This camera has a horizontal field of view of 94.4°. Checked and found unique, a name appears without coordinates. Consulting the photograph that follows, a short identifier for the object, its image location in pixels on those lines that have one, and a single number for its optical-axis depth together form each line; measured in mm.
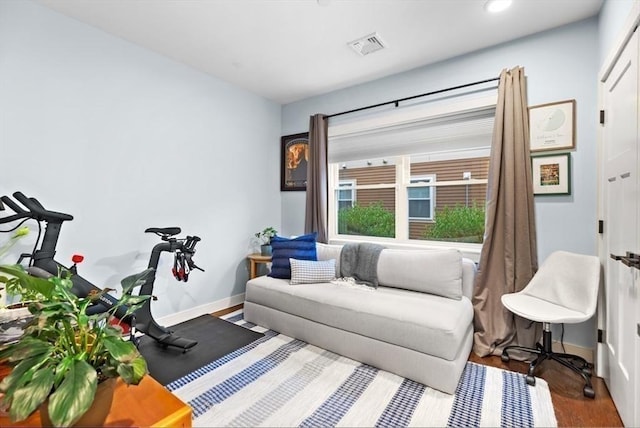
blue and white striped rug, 1710
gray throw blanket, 2954
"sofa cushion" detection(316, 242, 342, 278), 3243
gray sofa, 2033
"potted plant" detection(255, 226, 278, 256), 3977
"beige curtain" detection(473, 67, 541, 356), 2504
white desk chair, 2027
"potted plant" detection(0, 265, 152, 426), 731
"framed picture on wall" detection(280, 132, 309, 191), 4125
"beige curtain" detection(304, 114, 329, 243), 3797
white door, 1602
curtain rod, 2789
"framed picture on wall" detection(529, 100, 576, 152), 2418
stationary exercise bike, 1969
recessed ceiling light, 2170
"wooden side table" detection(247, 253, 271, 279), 3613
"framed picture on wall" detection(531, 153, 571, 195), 2441
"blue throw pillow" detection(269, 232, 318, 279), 3184
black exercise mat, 2240
